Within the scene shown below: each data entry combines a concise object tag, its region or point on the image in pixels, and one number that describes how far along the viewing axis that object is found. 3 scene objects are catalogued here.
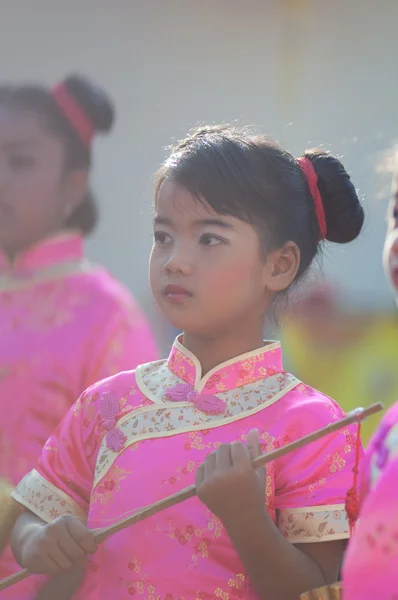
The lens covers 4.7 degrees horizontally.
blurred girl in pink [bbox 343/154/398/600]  3.72
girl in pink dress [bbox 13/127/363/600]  3.90
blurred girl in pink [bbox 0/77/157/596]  4.33
